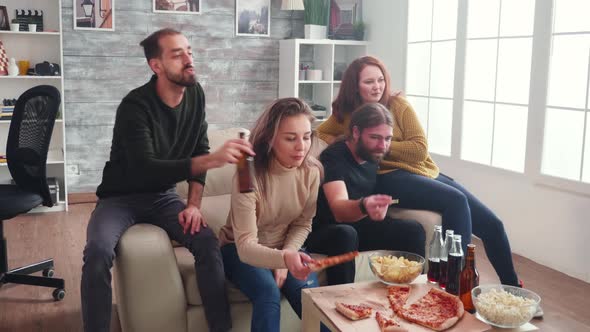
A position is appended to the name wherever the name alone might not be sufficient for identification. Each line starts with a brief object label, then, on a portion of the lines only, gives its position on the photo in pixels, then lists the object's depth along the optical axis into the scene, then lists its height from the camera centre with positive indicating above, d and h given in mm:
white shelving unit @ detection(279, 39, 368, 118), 5594 +155
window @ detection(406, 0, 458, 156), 4703 +130
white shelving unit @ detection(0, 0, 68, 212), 4973 +168
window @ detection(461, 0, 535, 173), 4027 +18
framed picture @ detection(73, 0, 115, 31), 5164 +494
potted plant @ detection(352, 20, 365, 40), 5703 +466
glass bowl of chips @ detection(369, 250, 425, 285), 2160 -635
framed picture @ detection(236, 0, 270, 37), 5668 +546
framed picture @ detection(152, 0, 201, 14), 5391 +604
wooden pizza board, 1851 -696
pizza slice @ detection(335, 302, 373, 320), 1885 -686
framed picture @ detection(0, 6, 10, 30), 4824 +418
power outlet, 5340 -788
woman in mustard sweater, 2945 -442
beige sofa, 2340 -798
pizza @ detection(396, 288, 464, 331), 1848 -691
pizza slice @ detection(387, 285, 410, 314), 1952 -684
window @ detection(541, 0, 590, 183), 3578 -62
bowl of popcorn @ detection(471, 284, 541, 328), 1876 -661
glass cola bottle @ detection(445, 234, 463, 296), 2146 -625
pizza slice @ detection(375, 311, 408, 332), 1802 -694
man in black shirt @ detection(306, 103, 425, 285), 2559 -499
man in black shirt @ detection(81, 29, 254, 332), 2324 -396
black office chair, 3197 -388
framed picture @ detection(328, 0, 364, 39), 5828 +622
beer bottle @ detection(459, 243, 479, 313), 2105 -652
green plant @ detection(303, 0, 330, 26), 5715 +619
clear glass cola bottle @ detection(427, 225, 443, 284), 2244 -619
